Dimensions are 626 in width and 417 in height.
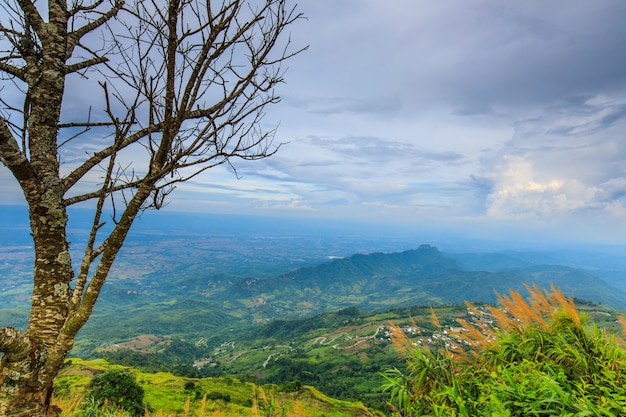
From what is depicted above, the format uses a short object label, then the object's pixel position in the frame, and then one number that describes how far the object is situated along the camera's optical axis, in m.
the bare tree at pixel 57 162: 3.06
